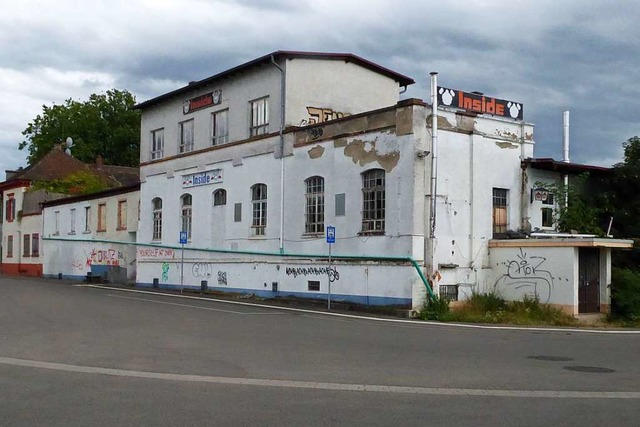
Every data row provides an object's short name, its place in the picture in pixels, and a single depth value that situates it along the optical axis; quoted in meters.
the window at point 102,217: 43.78
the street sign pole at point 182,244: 32.28
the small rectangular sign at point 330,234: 24.05
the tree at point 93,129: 73.62
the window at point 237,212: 31.36
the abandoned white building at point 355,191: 24.17
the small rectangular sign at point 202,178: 32.81
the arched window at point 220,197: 32.66
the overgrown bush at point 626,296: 23.81
